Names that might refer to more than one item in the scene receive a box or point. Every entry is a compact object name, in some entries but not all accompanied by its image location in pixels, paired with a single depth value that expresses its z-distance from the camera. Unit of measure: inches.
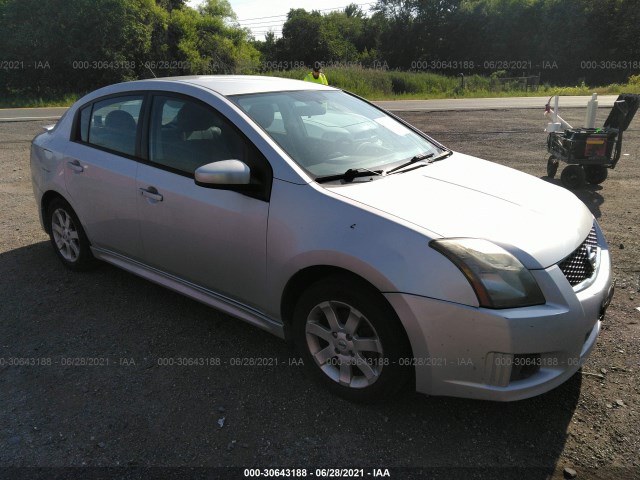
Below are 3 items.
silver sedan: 92.5
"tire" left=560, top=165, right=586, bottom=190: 281.7
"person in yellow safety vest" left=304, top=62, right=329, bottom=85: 523.8
